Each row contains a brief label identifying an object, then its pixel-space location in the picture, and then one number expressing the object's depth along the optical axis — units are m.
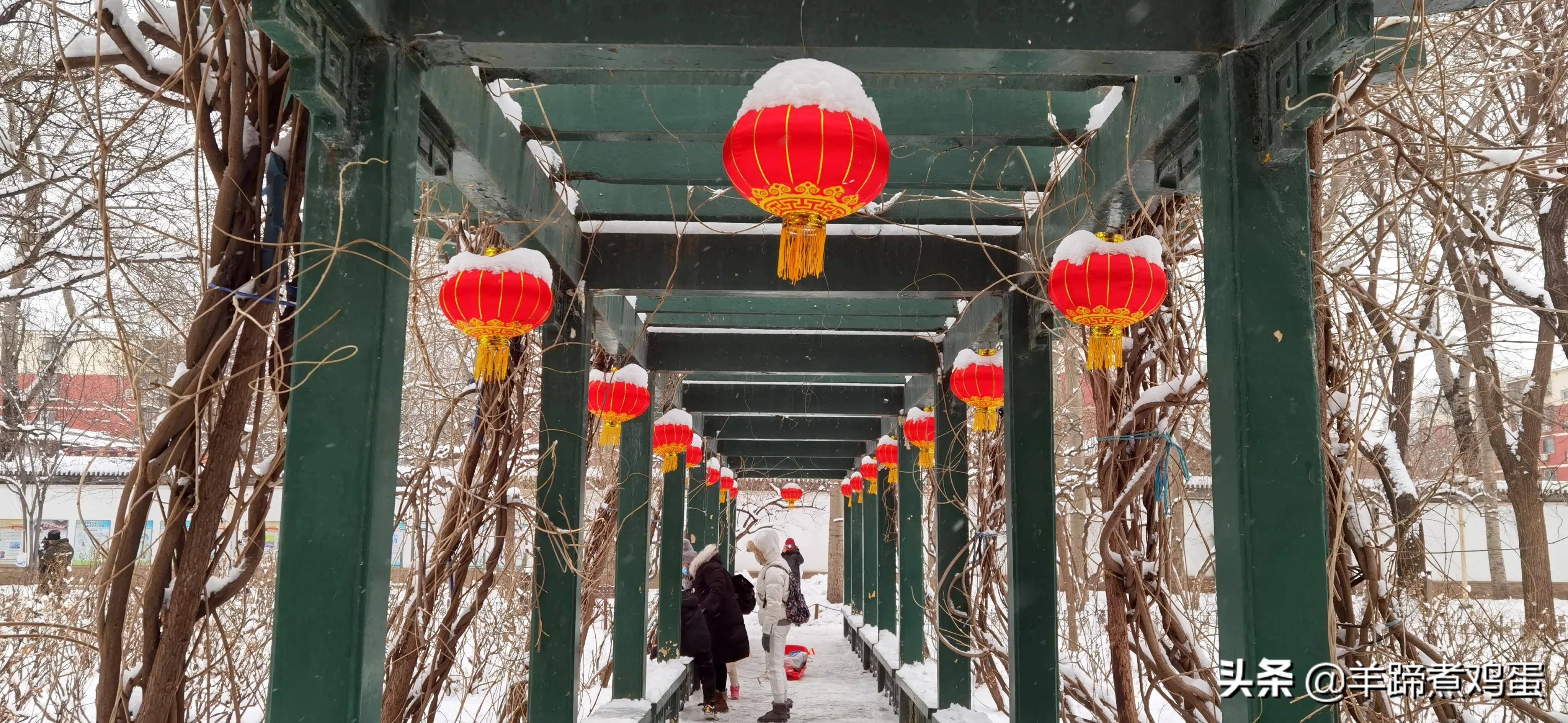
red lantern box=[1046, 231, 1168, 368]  3.16
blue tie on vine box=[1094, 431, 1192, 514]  3.94
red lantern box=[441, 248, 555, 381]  3.45
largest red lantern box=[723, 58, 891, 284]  2.22
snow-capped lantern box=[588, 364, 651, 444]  5.71
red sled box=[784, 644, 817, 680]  11.93
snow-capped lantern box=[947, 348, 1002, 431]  5.64
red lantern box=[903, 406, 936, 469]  7.88
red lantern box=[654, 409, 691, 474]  8.05
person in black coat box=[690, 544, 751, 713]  9.40
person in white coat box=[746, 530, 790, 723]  9.02
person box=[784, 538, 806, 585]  16.19
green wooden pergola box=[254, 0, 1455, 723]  2.50
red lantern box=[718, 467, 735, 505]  14.36
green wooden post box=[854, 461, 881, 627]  13.12
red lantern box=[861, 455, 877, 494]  12.52
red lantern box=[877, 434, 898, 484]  10.62
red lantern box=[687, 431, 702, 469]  10.40
